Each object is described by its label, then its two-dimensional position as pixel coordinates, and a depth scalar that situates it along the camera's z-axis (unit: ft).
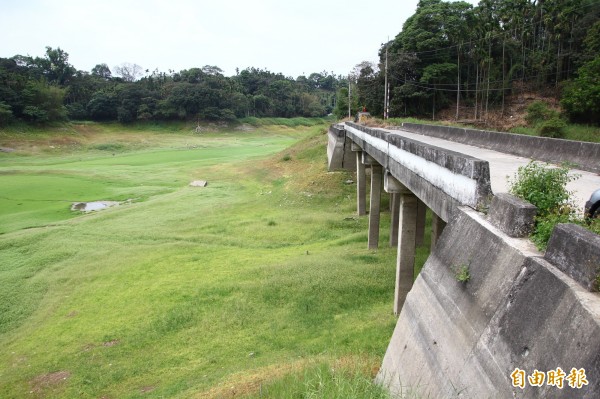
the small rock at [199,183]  103.65
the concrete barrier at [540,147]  29.78
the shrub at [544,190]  13.96
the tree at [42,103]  203.40
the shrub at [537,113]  101.89
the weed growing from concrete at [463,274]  14.21
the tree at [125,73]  455.22
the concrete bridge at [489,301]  9.64
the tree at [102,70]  410.52
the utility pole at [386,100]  119.58
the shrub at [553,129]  79.00
